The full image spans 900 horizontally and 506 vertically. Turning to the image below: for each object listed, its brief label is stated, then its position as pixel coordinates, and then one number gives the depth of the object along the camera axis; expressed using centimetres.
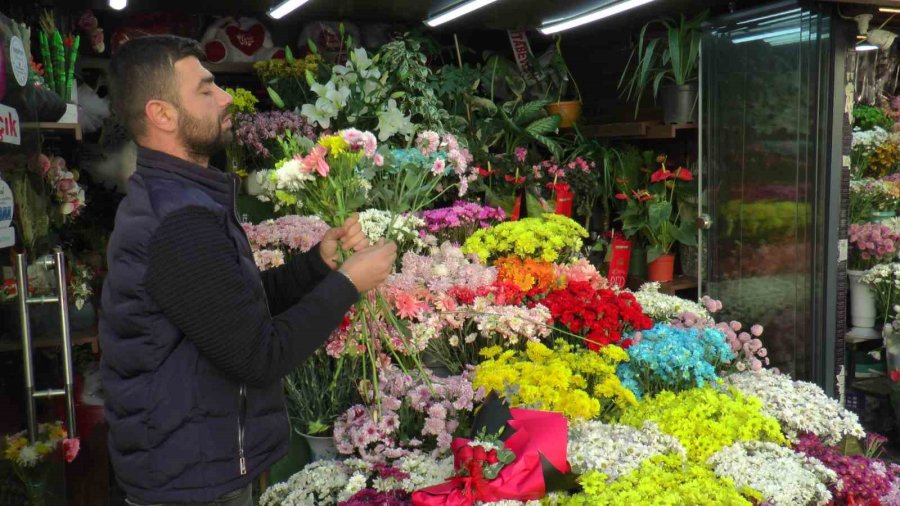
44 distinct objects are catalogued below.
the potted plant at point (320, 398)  248
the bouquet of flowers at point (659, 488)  187
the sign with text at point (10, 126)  188
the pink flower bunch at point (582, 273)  302
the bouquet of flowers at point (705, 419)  222
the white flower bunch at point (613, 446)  202
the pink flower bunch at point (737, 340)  291
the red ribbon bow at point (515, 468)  177
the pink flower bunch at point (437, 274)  266
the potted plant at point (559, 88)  495
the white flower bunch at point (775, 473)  206
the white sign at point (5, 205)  190
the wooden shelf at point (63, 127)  338
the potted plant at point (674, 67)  437
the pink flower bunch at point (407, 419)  217
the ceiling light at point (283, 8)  422
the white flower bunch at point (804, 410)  249
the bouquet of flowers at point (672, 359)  249
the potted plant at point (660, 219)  451
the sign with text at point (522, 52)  510
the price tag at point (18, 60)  199
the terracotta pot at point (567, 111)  494
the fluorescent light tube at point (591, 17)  412
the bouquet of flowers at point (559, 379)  220
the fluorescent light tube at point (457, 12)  415
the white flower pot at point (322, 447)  246
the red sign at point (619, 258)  462
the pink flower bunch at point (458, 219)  334
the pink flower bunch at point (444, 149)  242
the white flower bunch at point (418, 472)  203
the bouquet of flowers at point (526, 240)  300
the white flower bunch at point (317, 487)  208
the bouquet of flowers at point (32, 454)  199
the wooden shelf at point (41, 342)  199
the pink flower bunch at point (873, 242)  422
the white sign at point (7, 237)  191
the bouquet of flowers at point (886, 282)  410
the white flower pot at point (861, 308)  427
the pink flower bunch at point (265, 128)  371
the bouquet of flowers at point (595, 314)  262
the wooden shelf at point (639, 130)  445
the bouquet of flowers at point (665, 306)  321
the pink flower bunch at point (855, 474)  221
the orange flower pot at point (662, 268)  461
